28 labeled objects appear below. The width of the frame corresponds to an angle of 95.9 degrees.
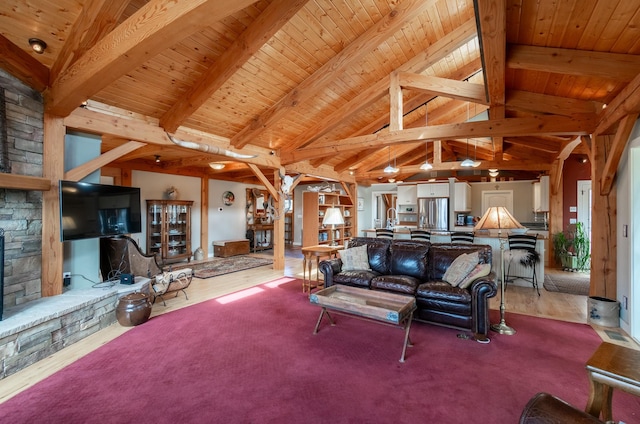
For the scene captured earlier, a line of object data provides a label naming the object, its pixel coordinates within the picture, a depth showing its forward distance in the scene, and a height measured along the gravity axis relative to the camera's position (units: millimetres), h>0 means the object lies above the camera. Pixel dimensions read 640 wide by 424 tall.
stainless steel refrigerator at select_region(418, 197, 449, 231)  8711 -108
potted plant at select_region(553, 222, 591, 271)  6469 -896
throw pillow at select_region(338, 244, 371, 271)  4352 -749
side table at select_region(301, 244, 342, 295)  4852 -713
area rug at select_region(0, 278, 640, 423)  1969 -1379
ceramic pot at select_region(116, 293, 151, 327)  3377 -1174
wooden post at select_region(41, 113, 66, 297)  3215 -25
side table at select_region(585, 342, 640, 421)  1462 -857
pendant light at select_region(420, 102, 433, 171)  6429 +1031
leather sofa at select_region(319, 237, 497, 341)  3150 -912
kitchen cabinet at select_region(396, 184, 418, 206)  9430 +508
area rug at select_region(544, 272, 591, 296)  4996 -1405
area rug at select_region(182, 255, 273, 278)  6278 -1347
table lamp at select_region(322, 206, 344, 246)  5121 -119
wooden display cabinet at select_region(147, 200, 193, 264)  7032 -470
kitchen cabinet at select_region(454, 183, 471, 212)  8461 +363
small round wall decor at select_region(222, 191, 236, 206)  8969 +381
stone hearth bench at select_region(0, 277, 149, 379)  2436 -1093
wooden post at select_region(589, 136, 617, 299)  3598 -282
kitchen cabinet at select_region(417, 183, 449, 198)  8771 +613
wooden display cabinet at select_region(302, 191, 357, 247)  8602 -241
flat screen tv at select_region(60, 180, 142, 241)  3238 +7
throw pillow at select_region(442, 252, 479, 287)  3408 -704
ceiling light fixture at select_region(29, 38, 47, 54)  2771 +1620
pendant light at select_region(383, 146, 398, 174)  6613 +914
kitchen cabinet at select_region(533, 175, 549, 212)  7262 +374
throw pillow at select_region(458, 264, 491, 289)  3277 -733
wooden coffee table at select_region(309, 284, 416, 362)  2664 -995
